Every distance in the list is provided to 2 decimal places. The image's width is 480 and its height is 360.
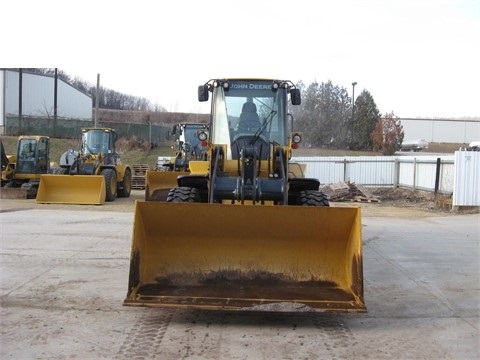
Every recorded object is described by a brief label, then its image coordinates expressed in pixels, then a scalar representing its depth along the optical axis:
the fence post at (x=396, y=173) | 25.22
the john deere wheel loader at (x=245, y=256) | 5.26
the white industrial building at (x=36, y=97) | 44.97
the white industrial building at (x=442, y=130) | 67.75
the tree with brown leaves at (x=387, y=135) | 41.03
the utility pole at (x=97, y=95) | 35.83
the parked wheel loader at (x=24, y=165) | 20.97
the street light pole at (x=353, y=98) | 43.46
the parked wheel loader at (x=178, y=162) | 14.89
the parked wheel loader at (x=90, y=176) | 18.16
